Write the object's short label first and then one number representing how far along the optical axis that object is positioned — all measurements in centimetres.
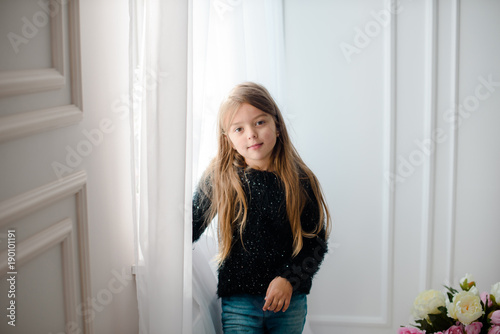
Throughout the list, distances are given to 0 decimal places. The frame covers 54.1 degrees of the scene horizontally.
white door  75
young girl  131
